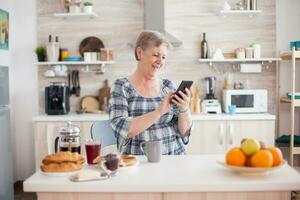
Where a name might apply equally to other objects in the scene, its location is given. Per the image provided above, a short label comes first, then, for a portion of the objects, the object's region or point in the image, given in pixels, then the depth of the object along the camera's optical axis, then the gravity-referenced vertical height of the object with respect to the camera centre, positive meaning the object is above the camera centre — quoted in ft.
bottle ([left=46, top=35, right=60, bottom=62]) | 14.56 +1.24
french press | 6.57 -0.89
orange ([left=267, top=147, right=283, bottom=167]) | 5.59 -1.04
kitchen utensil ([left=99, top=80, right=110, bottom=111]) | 14.85 -0.38
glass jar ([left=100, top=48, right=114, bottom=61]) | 14.66 +1.12
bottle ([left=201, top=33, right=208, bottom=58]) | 14.60 +1.28
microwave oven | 14.01 -0.59
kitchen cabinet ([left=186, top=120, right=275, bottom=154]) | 13.33 -1.65
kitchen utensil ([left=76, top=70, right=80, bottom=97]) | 15.10 -0.04
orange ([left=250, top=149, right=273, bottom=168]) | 5.40 -1.02
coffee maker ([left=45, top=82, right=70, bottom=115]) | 14.11 -0.52
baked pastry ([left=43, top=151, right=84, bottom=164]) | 5.72 -1.04
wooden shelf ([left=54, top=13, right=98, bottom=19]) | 14.26 +2.51
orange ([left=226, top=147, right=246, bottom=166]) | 5.55 -1.02
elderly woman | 7.09 -0.42
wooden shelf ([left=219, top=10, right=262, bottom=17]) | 14.02 +2.50
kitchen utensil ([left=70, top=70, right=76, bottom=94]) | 15.10 +0.23
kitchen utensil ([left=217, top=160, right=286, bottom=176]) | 5.39 -1.17
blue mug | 13.82 -0.88
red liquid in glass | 6.33 -1.05
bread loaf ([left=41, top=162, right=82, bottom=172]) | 5.67 -1.16
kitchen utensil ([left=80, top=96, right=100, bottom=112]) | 15.01 -0.68
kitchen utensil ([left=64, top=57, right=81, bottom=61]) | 14.66 +0.95
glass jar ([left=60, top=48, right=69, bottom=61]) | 14.78 +1.18
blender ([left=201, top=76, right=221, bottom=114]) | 14.07 -0.68
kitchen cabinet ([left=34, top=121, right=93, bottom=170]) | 13.52 -1.62
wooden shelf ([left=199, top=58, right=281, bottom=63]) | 14.21 +0.83
